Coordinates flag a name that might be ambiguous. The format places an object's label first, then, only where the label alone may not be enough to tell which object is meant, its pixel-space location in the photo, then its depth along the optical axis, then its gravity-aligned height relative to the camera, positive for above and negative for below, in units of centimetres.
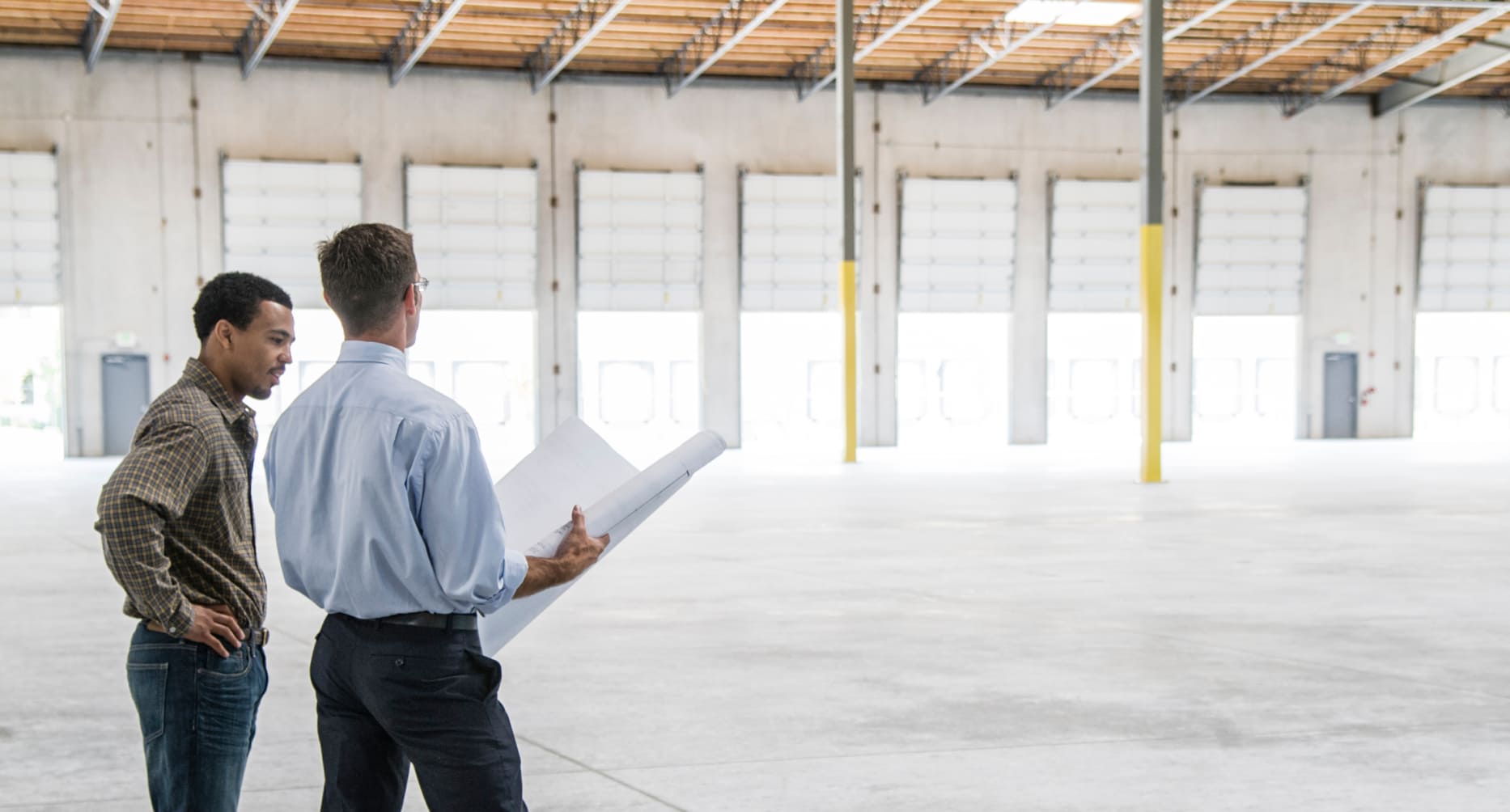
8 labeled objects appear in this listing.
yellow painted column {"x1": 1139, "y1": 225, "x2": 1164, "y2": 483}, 2055 -46
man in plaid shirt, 322 -47
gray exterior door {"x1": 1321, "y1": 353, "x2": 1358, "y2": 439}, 3381 -124
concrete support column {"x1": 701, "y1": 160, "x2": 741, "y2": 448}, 3069 +98
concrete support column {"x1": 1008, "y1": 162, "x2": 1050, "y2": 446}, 3209 +90
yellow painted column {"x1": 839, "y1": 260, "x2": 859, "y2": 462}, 2475 -29
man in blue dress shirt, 281 -38
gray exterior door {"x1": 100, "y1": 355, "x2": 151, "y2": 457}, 2769 -82
